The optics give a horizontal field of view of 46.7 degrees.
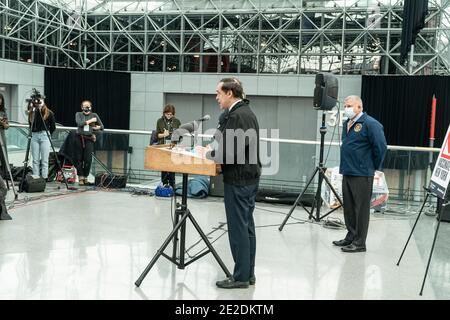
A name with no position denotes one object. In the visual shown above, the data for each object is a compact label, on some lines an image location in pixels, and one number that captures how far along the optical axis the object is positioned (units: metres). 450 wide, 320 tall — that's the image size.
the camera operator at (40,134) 9.05
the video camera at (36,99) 8.87
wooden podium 4.20
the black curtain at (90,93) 19.31
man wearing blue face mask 5.68
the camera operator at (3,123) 8.75
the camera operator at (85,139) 9.63
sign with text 4.90
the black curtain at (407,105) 16.14
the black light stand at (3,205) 6.67
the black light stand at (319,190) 6.81
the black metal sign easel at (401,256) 4.41
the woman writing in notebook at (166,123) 8.95
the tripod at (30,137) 8.84
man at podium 4.12
